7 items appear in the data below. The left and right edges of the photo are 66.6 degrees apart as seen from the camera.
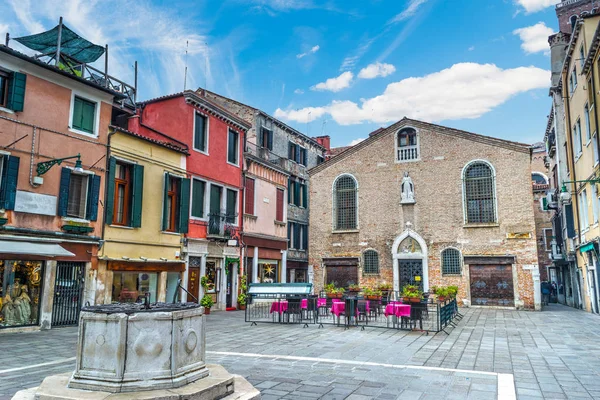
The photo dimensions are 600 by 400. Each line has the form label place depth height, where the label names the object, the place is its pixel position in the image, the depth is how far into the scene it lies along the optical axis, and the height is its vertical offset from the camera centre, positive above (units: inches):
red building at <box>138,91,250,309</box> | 752.3 +156.8
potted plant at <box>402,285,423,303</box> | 587.6 -27.8
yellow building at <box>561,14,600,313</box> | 686.5 +216.1
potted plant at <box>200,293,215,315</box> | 708.5 -44.8
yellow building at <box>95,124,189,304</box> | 596.7 +77.2
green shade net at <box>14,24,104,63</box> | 600.7 +305.7
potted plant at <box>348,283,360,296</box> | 876.4 -31.5
